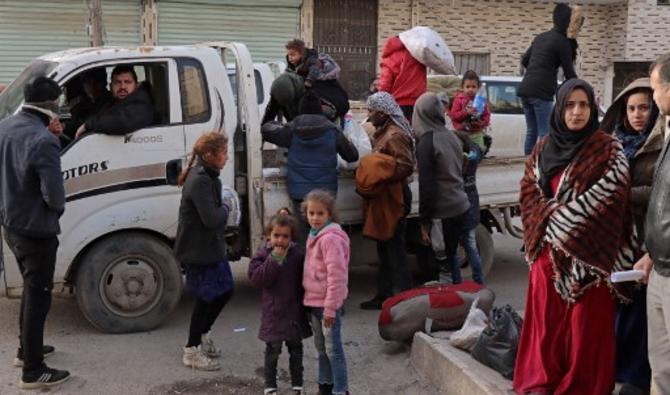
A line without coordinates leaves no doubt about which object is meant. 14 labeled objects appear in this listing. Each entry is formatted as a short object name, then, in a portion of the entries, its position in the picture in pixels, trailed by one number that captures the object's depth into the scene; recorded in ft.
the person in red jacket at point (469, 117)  27.12
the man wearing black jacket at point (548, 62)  26.86
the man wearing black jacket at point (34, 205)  16.31
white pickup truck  19.66
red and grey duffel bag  19.01
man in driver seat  19.72
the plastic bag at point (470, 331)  17.28
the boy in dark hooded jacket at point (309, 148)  21.18
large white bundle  25.49
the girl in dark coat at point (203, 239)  17.42
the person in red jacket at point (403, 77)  26.02
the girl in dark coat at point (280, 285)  15.56
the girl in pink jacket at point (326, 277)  15.23
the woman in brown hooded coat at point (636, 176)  13.79
